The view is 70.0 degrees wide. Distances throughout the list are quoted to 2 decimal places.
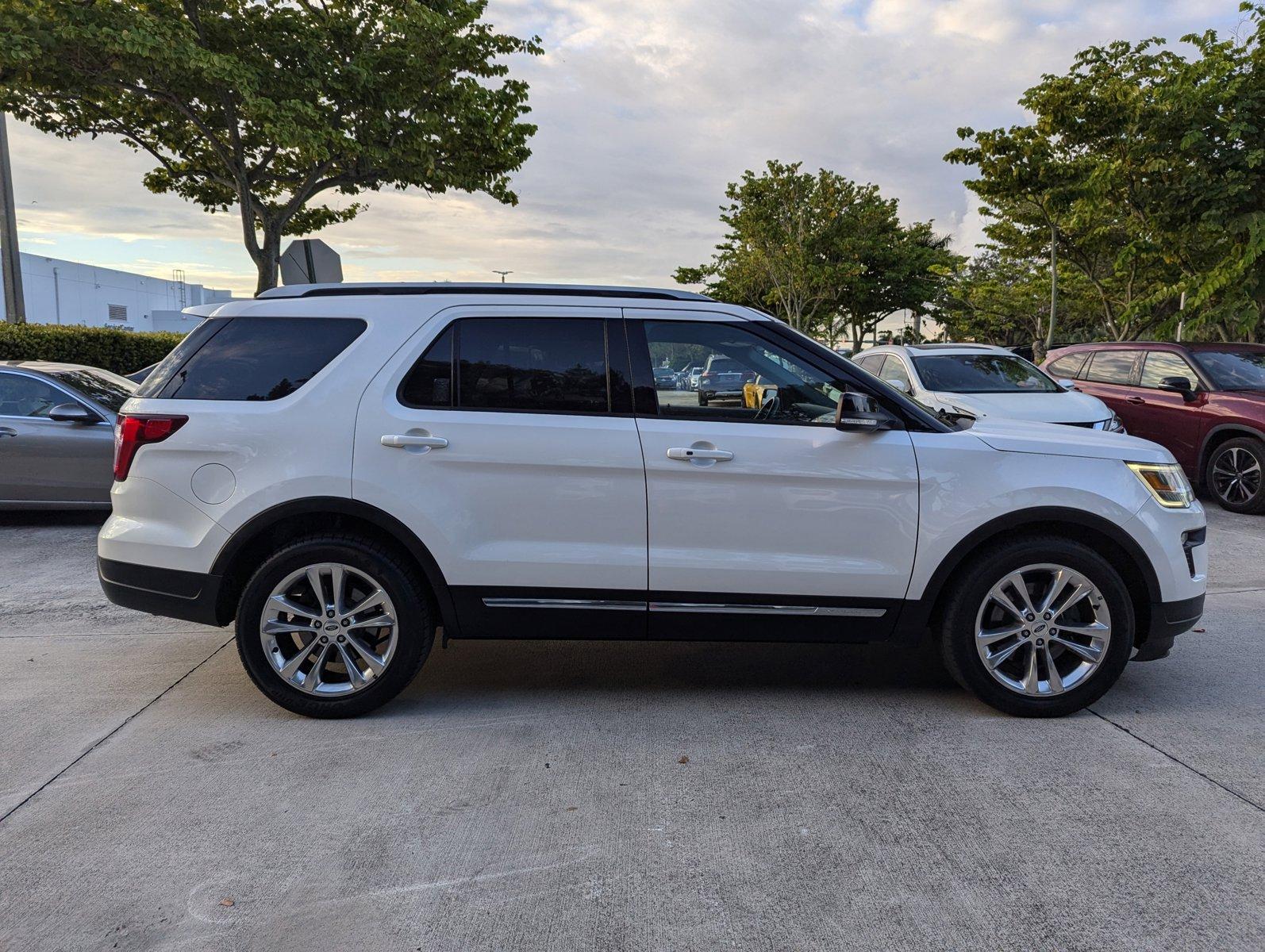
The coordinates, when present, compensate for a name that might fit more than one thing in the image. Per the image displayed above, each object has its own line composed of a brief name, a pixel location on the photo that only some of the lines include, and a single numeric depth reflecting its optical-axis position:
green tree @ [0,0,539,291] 11.89
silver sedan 7.97
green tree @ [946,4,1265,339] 14.21
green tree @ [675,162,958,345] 34.31
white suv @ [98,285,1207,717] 3.86
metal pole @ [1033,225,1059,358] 18.55
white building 53.56
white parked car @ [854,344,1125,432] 8.95
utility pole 14.62
